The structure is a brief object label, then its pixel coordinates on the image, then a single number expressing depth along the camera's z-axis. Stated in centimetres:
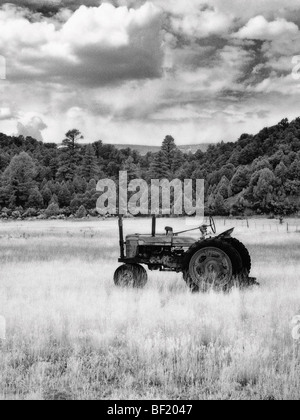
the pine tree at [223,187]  7993
